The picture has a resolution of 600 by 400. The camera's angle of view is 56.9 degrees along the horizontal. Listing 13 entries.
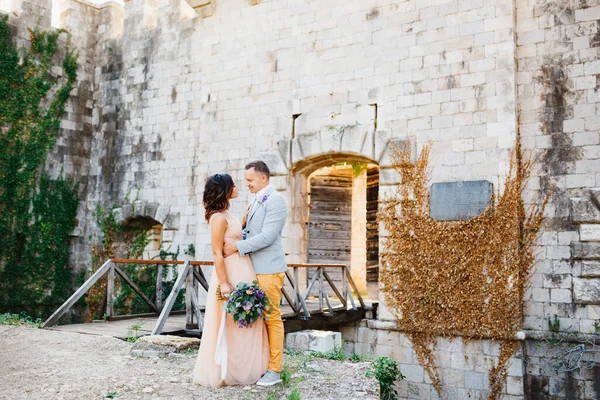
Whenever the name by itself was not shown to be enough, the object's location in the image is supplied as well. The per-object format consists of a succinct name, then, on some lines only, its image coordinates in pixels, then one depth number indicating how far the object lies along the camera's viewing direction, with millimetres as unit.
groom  3836
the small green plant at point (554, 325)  6867
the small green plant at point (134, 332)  5420
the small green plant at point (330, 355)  5390
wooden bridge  5875
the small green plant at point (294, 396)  3461
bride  3832
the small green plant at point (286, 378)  4000
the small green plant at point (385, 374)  5168
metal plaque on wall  7160
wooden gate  11234
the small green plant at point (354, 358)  5378
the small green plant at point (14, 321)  6379
